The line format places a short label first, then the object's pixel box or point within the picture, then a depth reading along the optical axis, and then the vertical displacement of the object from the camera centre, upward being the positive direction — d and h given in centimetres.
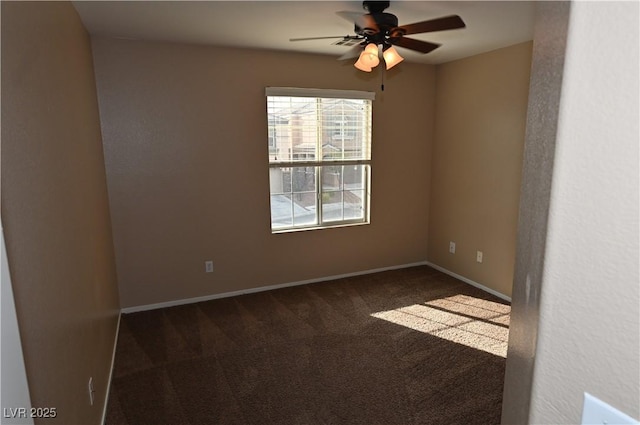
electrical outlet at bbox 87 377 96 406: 197 -124
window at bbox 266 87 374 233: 399 -7
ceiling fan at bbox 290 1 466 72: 227 +74
